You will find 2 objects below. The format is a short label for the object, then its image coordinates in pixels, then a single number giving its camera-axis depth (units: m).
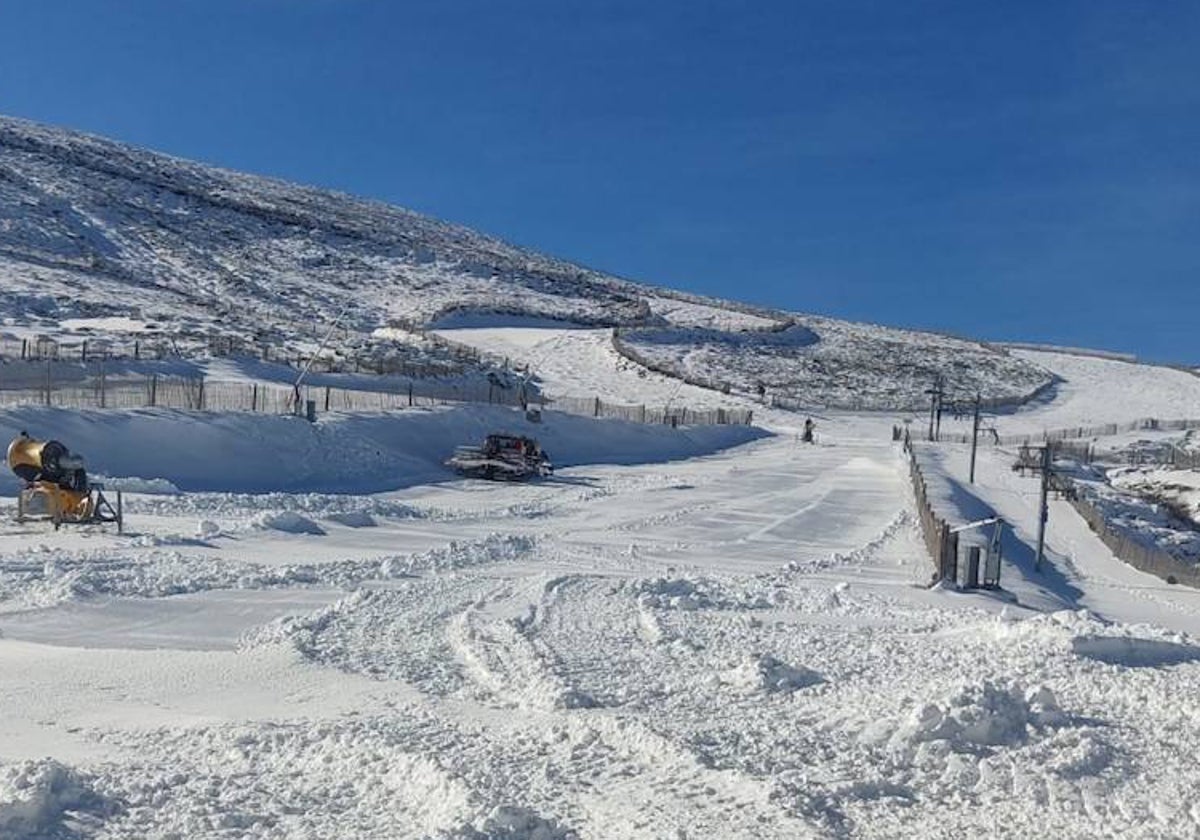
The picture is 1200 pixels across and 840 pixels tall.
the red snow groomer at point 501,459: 40.38
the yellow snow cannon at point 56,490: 22.55
